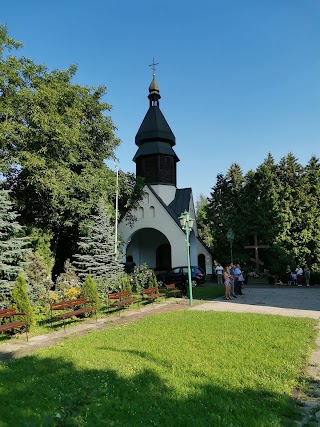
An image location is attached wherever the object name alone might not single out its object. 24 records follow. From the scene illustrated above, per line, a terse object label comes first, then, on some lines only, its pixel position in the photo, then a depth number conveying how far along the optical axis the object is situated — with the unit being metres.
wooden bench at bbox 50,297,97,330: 9.44
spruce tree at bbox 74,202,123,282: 17.36
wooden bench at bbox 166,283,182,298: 16.20
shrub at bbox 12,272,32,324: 9.12
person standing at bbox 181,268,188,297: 17.11
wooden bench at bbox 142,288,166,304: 13.34
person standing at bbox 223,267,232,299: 15.52
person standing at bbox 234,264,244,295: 17.24
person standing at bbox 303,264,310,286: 22.73
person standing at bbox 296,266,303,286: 23.23
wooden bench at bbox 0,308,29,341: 7.85
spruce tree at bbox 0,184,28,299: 12.45
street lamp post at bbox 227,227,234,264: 23.95
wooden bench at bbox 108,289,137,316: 11.61
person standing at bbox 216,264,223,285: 24.70
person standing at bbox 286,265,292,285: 24.11
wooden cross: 27.76
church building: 27.08
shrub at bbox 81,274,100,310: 11.31
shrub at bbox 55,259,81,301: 13.09
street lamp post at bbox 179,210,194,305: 14.52
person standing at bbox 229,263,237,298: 16.50
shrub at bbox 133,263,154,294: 15.82
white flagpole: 18.72
